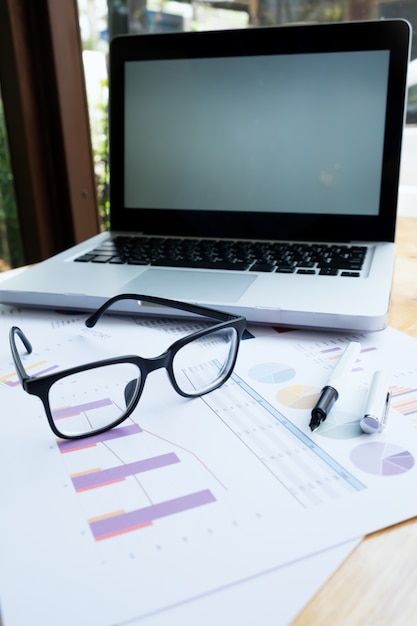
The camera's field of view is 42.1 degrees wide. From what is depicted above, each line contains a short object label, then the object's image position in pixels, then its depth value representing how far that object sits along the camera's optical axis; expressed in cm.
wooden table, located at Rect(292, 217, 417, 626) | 24
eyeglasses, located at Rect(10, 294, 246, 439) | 38
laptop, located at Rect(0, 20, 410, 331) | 64
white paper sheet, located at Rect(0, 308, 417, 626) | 26
